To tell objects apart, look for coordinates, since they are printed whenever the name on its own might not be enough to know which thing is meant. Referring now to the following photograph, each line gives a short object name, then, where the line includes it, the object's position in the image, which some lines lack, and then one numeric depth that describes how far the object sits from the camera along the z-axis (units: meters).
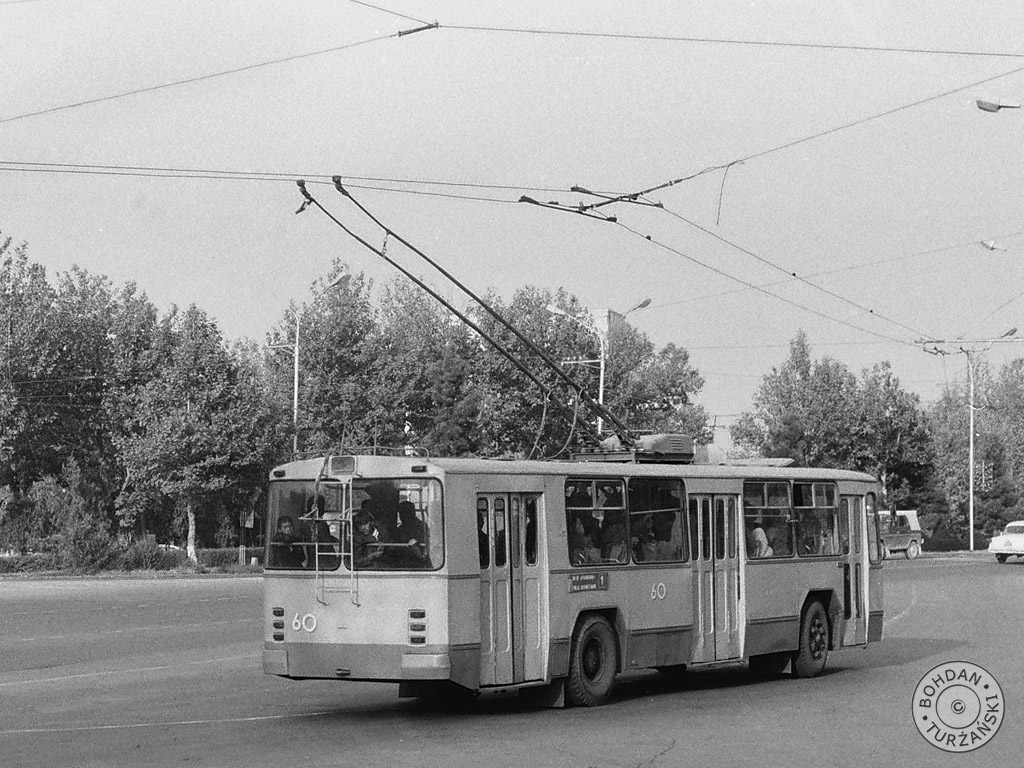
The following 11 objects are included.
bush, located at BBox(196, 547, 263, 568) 54.75
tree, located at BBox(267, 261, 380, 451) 68.31
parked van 68.75
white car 61.97
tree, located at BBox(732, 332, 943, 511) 79.31
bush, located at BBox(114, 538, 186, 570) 52.50
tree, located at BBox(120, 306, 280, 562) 55.84
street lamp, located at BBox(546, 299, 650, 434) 49.72
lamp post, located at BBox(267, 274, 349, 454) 60.44
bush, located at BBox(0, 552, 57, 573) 51.77
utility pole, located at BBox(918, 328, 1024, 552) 55.63
